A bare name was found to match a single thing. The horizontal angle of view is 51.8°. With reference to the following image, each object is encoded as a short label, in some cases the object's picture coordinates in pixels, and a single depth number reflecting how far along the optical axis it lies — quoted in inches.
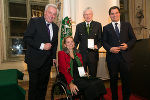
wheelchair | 78.2
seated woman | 77.7
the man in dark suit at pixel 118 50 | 92.3
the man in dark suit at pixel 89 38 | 105.5
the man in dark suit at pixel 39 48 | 81.7
